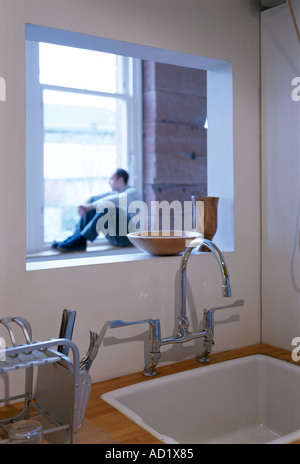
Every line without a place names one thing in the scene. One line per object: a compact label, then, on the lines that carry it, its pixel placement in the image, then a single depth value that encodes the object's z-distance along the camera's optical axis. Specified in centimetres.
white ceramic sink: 147
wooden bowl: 161
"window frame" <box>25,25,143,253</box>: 331
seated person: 199
